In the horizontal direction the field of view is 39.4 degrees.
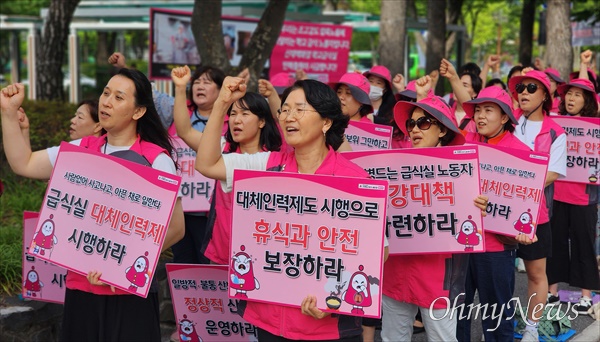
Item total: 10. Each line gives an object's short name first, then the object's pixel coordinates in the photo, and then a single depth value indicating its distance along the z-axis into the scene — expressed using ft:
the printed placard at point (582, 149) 23.76
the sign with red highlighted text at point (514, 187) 17.92
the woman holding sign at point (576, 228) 24.18
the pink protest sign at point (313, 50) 53.42
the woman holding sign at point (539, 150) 20.03
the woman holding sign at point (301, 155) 12.38
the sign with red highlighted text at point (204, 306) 16.51
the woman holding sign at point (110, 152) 13.15
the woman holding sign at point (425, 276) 15.88
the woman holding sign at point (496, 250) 18.38
